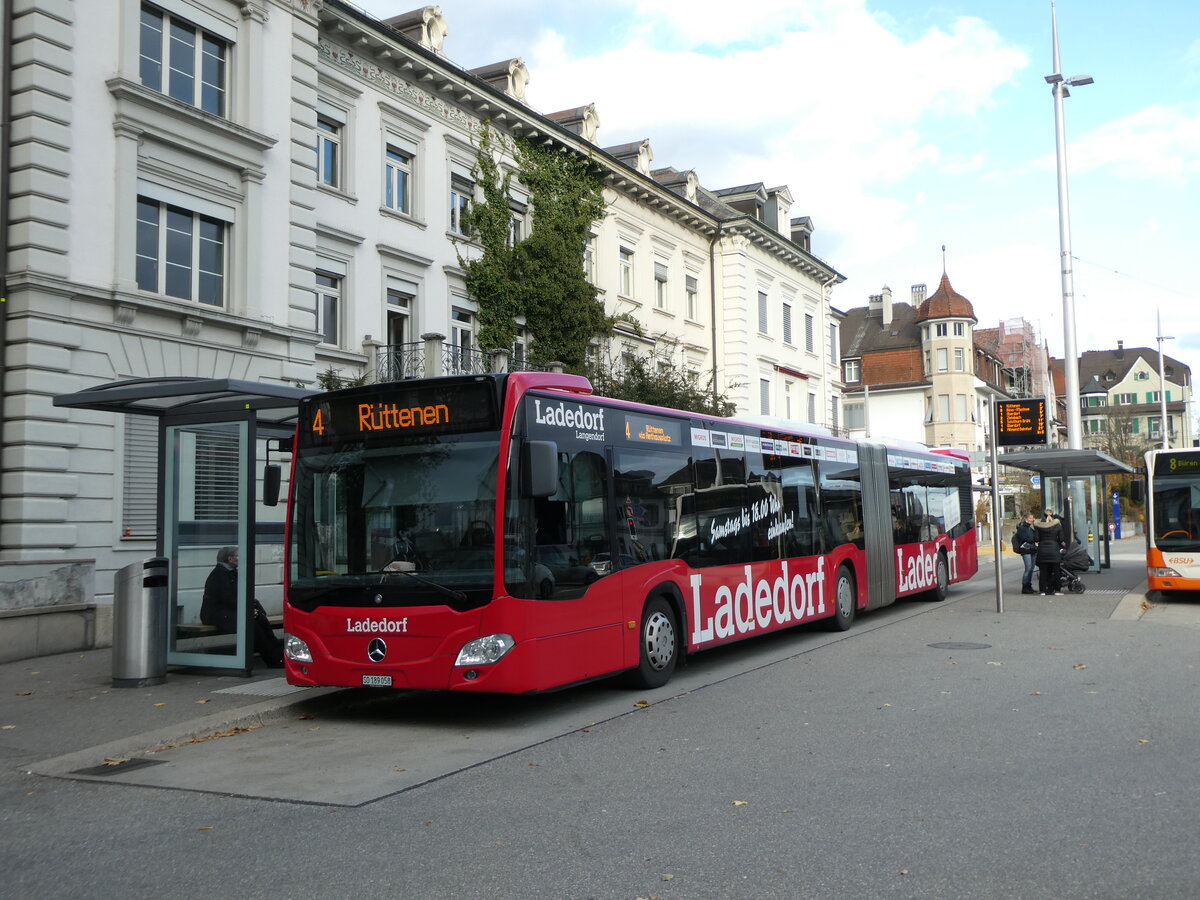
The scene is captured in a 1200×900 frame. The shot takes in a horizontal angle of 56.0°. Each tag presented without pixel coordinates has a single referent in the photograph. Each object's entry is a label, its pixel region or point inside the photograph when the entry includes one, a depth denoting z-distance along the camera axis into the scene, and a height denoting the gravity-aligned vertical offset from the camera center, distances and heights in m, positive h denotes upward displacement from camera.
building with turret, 73.88 +10.48
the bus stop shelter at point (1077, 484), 23.78 +1.07
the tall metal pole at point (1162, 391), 52.53 +6.30
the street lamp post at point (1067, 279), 26.27 +5.82
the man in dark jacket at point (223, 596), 12.16 -0.65
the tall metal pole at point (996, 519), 17.97 +0.12
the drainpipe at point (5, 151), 15.84 +5.52
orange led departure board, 18.91 +1.75
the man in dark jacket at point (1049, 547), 21.06 -0.40
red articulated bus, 9.07 -0.05
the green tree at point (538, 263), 26.25 +6.44
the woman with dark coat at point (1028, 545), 22.39 -0.38
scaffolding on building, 90.50 +14.05
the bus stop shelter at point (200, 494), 11.79 +0.46
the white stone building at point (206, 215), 15.94 +5.50
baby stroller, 22.06 -0.81
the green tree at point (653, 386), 25.92 +3.46
